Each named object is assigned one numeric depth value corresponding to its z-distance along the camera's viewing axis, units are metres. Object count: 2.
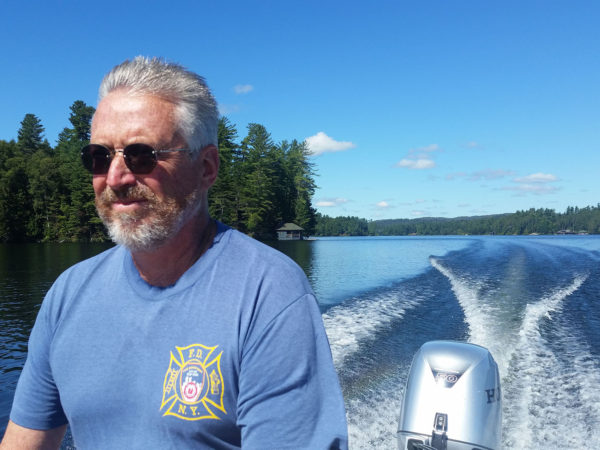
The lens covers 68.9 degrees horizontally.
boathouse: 54.72
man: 0.98
